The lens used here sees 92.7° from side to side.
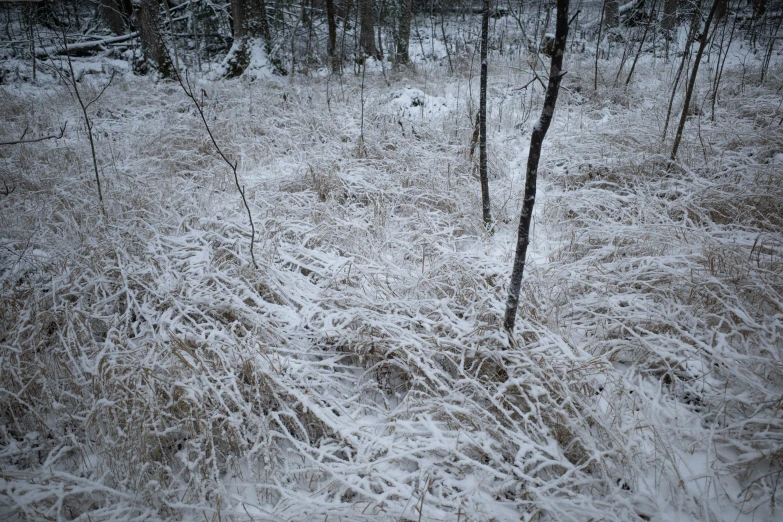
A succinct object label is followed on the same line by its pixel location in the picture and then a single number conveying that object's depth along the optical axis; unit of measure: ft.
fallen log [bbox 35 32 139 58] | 29.35
